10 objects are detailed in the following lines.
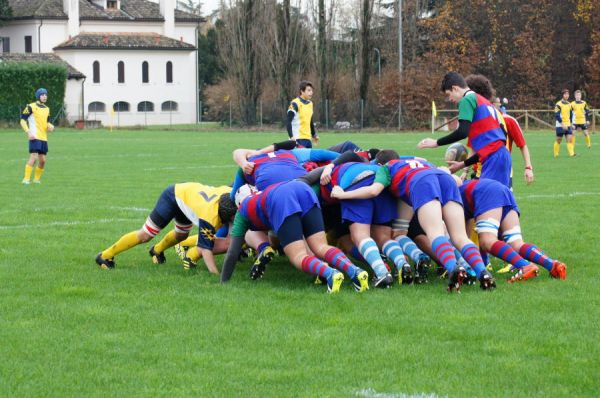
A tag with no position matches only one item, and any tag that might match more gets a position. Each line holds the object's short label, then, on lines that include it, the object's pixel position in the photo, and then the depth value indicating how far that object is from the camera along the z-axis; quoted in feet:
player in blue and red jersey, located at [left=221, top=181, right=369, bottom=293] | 53.78
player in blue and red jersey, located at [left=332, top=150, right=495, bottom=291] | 53.98
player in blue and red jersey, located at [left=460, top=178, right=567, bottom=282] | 57.16
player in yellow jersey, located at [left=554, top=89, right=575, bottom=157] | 187.42
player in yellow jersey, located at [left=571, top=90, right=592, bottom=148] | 209.97
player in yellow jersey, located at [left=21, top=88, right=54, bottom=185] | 132.87
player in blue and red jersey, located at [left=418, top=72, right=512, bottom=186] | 63.57
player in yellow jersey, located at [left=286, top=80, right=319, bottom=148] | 146.30
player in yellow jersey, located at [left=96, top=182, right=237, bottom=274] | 59.21
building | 506.48
